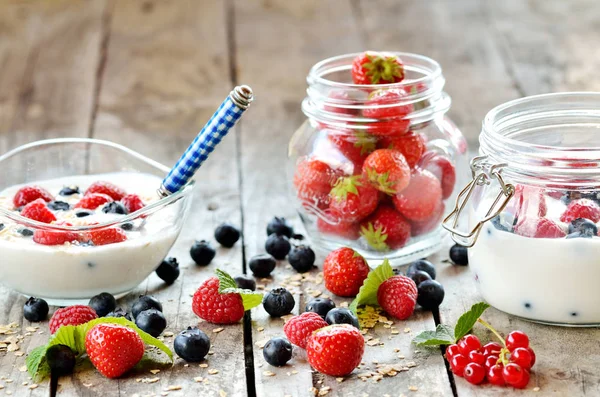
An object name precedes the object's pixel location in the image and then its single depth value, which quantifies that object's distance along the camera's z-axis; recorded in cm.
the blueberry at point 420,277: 101
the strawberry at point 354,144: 103
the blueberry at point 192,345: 95
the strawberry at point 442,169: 104
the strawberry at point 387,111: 103
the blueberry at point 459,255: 105
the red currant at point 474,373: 92
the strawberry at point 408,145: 103
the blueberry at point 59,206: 103
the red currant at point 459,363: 93
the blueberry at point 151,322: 97
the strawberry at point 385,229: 103
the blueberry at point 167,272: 104
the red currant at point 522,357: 92
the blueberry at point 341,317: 96
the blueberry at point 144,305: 99
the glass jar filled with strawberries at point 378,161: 103
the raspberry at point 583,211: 96
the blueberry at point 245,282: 102
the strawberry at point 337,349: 92
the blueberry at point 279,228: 110
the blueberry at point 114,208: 102
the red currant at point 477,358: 93
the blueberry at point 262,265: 104
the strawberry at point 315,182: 104
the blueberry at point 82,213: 102
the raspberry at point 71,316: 96
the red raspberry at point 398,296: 99
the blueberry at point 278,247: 107
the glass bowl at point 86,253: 99
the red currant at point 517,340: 93
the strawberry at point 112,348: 93
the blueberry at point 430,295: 100
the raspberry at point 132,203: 103
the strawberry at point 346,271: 101
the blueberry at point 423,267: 103
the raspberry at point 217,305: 99
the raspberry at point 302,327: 96
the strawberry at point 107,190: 105
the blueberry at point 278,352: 94
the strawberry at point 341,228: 104
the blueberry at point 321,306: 99
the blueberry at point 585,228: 95
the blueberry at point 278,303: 99
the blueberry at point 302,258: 105
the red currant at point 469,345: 93
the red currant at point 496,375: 92
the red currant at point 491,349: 93
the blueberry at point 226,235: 109
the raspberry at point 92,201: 103
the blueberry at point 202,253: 106
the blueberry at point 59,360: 94
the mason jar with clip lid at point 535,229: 95
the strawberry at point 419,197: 103
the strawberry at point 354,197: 102
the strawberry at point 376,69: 104
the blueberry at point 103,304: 99
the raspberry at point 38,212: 101
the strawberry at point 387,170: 101
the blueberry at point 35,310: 100
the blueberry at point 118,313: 97
